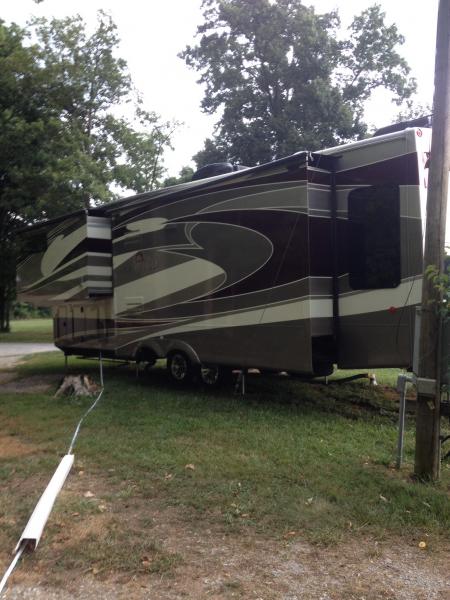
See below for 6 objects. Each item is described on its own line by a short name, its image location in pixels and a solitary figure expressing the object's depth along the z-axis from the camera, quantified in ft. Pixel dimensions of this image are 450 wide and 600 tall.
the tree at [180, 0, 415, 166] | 81.30
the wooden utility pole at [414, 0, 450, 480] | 14.25
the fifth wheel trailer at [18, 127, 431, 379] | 21.06
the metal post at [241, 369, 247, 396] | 27.22
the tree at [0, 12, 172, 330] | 54.80
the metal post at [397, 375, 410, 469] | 15.83
